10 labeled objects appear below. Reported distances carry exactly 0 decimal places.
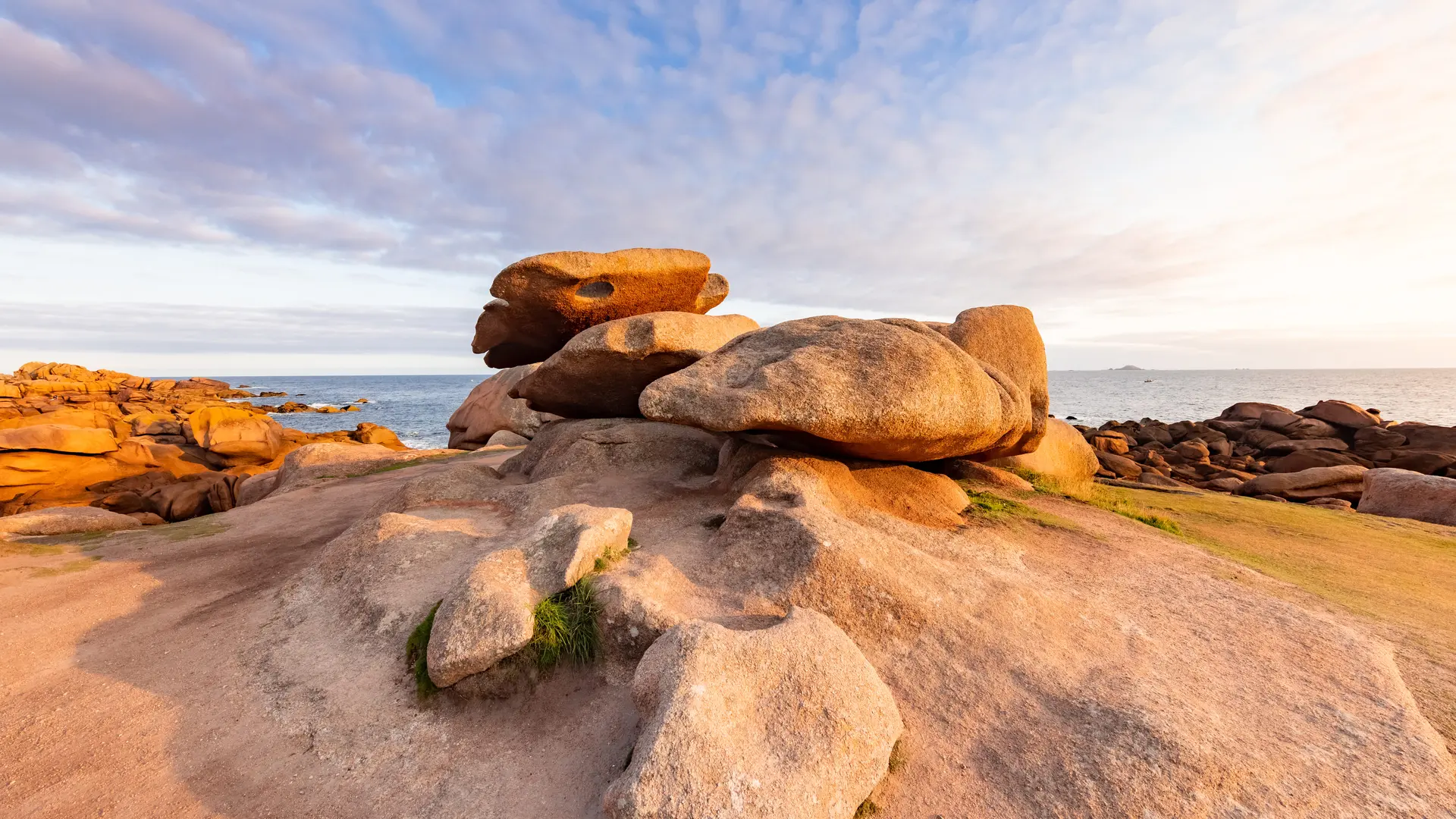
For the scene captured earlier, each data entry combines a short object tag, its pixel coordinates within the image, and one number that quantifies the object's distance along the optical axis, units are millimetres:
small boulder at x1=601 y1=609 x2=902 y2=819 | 4113
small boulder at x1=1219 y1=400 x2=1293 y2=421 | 37500
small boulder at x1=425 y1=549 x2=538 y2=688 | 5699
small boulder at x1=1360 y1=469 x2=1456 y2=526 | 14375
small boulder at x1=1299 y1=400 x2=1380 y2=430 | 29344
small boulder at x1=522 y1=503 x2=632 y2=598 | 6677
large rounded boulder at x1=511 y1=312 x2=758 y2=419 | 12078
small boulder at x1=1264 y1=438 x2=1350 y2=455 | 27389
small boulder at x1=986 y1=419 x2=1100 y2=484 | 13297
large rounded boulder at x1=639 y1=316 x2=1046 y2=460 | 8414
